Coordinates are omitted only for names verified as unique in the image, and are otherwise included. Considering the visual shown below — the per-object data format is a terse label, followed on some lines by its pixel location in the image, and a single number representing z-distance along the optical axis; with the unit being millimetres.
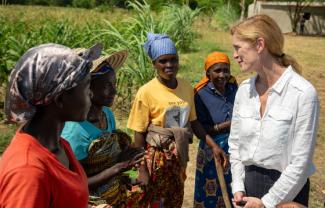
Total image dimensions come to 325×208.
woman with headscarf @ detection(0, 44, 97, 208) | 1151
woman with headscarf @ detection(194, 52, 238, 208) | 3111
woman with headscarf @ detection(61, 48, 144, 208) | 1963
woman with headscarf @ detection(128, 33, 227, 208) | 2691
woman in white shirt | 1921
